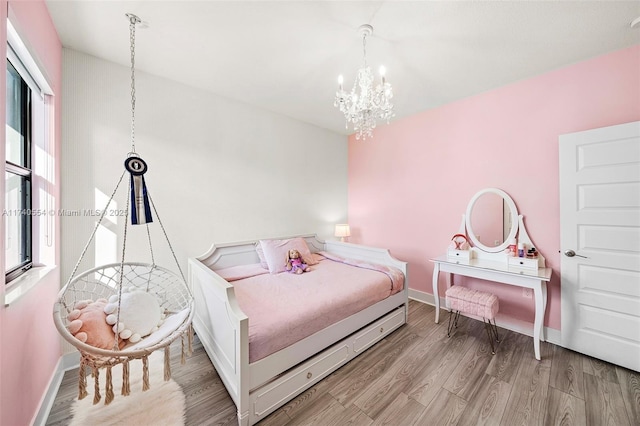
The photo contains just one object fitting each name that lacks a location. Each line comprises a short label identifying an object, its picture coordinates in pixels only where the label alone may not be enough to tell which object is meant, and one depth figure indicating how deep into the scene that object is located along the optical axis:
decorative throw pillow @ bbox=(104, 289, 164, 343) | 1.53
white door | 1.95
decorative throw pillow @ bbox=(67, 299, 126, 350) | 1.37
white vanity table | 2.18
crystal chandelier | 1.86
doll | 2.80
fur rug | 1.52
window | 1.45
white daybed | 1.50
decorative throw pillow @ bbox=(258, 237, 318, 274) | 2.87
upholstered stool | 2.29
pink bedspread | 1.62
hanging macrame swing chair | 1.30
